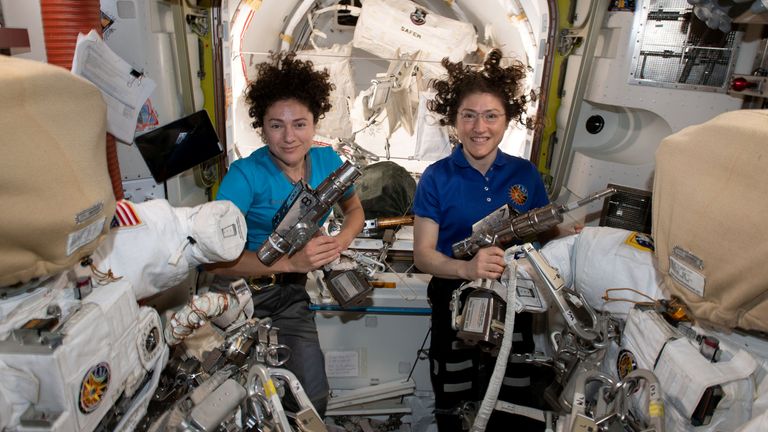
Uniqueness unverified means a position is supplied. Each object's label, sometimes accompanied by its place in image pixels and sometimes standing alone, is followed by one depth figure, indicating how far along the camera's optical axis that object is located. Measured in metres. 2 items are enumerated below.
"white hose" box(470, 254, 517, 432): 1.50
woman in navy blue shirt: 2.26
